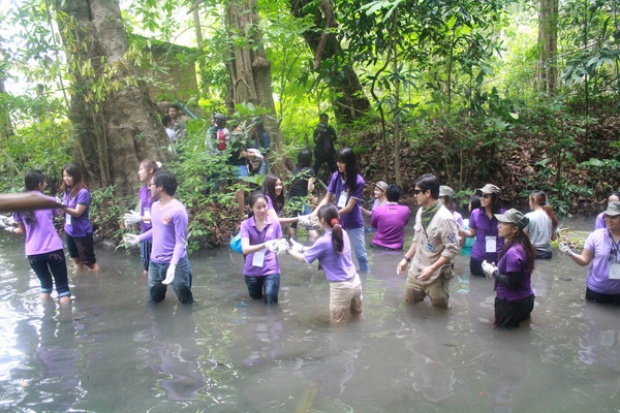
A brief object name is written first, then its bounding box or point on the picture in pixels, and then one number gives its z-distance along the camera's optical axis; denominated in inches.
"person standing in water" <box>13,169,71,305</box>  240.5
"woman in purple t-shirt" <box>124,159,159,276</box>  260.5
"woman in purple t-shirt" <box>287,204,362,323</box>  209.2
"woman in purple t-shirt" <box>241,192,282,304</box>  235.7
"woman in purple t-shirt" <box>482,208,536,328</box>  195.5
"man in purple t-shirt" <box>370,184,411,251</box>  321.1
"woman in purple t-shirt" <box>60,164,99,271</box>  273.0
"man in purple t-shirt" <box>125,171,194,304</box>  227.6
